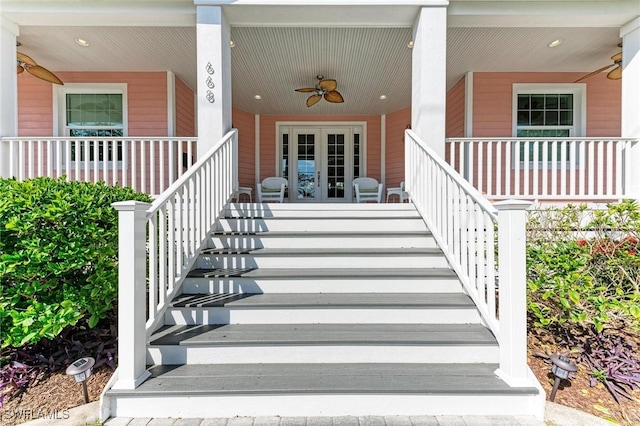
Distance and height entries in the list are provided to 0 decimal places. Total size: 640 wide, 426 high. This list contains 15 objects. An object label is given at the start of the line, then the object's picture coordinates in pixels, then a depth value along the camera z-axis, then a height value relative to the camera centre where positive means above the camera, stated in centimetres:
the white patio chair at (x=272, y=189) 675 +43
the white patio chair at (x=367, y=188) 707 +47
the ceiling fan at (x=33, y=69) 453 +197
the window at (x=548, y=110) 570 +178
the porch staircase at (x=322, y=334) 181 -83
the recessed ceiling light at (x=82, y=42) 457 +239
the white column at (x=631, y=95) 403 +146
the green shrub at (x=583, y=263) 225 -43
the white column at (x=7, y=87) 403 +154
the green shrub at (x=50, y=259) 203 -33
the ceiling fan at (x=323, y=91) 552 +210
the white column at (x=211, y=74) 371 +157
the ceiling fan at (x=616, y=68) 476 +212
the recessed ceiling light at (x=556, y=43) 458 +240
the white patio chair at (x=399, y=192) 606 +37
